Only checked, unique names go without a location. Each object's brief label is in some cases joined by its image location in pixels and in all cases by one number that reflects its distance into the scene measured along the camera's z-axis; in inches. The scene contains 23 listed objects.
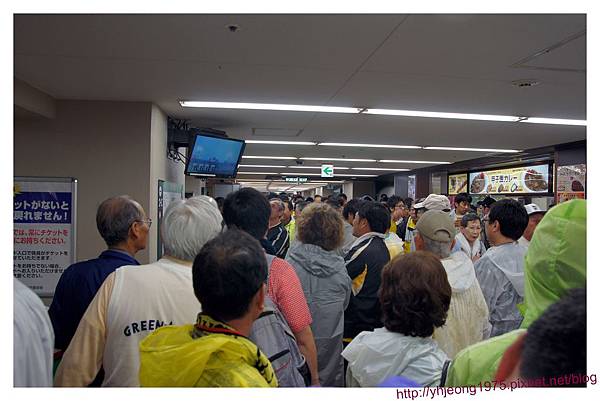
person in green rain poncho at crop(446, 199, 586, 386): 42.5
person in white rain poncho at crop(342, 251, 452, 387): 53.6
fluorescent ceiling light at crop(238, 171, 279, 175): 530.9
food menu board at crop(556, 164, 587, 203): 265.4
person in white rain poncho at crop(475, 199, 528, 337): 89.4
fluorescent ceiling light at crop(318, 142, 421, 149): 281.0
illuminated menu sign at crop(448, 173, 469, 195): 404.2
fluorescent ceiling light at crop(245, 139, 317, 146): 275.0
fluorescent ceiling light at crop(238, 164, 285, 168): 439.6
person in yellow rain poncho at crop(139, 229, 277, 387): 38.1
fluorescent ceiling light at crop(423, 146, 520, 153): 294.2
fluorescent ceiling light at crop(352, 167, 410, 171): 470.0
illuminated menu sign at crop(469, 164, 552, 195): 310.3
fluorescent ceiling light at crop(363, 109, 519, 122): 180.1
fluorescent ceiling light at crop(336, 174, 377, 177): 573.9
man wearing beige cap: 74.2
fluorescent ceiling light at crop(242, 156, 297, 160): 364.9
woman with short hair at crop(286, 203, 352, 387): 93.5
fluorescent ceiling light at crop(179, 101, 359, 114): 166.7
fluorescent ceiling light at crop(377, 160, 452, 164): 385.9
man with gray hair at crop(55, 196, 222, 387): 57.2
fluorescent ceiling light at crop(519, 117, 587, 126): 193.6
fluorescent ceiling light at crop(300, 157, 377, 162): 377.7
